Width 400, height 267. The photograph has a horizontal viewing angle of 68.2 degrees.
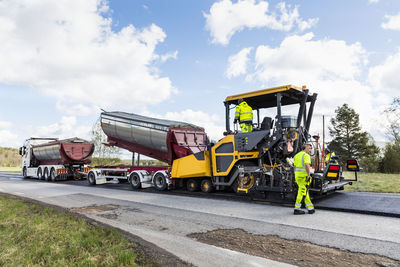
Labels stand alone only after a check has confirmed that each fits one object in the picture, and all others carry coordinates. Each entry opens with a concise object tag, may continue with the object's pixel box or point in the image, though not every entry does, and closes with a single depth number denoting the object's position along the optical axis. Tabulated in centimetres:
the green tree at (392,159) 2656
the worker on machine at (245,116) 828
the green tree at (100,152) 2028
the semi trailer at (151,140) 1021
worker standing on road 617
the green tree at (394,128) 2733
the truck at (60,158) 1691
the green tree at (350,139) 3431
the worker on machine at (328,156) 829
